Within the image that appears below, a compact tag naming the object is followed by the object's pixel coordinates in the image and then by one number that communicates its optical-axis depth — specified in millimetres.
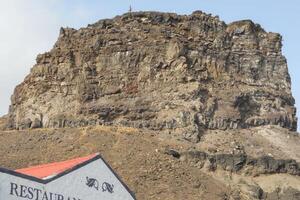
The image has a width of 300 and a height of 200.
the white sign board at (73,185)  29844
